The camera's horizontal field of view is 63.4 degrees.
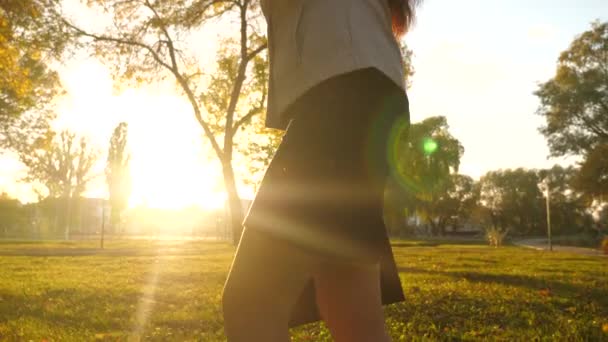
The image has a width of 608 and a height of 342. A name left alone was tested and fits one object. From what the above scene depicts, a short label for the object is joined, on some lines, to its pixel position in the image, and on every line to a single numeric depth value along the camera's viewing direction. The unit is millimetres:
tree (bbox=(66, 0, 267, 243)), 16766
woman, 1100
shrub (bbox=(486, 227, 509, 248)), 36781
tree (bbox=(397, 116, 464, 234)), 45750
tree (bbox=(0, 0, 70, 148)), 9523
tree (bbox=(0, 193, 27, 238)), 55906
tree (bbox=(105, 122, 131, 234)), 62375
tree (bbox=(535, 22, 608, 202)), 31547
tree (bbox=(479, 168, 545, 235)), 80688
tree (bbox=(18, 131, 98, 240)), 52688
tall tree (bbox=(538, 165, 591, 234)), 72188
